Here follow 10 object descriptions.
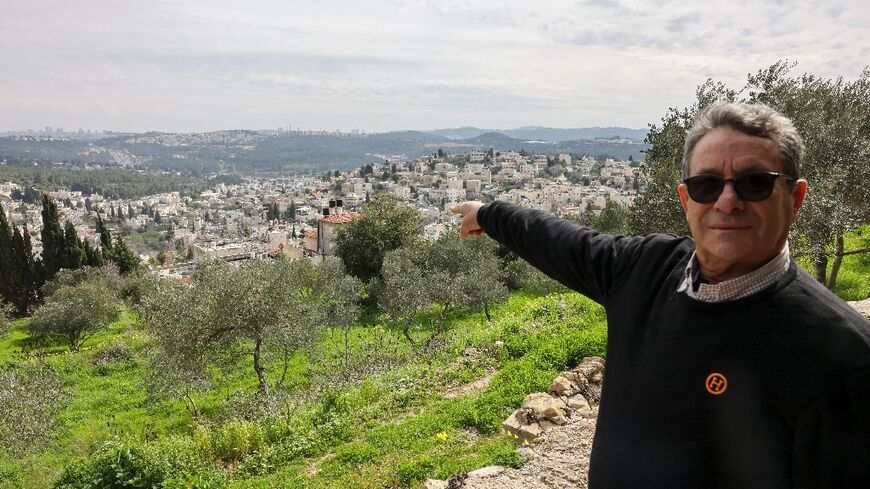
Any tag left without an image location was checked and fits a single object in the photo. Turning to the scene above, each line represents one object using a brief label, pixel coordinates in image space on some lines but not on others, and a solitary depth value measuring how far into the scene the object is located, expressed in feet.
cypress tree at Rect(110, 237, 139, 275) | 146.44
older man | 4.14
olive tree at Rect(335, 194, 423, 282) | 92.02
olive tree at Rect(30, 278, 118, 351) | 83.46
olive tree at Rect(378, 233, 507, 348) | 59.47
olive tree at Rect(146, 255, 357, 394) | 43.21
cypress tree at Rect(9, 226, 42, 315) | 133.90
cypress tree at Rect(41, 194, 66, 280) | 139.74
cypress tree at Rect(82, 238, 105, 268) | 145.28
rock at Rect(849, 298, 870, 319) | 29.00
